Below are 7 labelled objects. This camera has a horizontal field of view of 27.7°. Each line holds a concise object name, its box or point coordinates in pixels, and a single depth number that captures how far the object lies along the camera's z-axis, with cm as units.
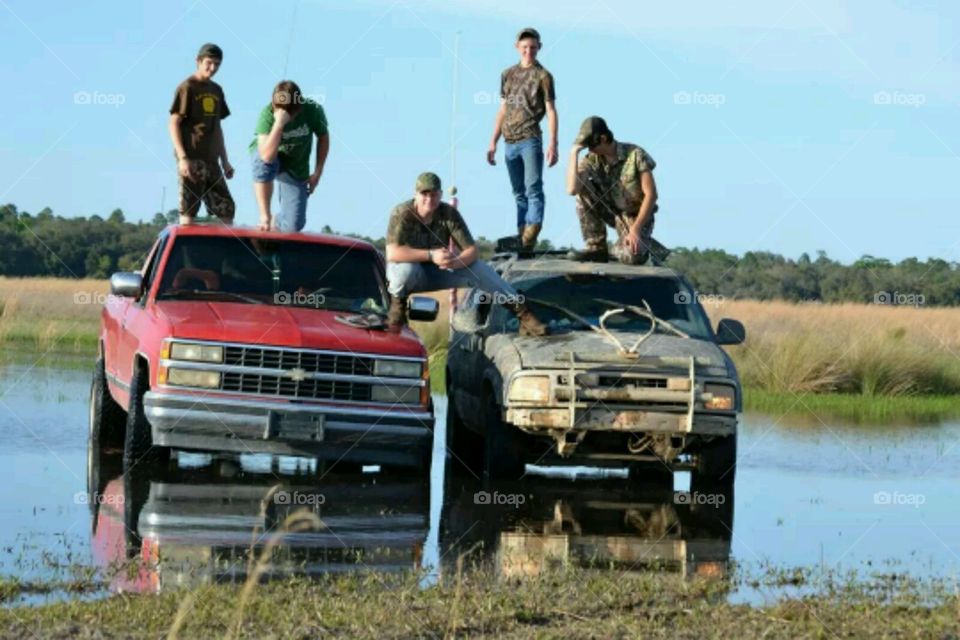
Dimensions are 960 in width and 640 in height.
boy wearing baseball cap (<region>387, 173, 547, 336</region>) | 1503
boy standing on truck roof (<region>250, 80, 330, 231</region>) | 1691
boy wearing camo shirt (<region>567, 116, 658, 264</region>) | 1673
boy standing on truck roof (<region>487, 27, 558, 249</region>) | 1861
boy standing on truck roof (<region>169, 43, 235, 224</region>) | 1688
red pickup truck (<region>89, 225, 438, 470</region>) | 1337
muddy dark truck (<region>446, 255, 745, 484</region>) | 1405
